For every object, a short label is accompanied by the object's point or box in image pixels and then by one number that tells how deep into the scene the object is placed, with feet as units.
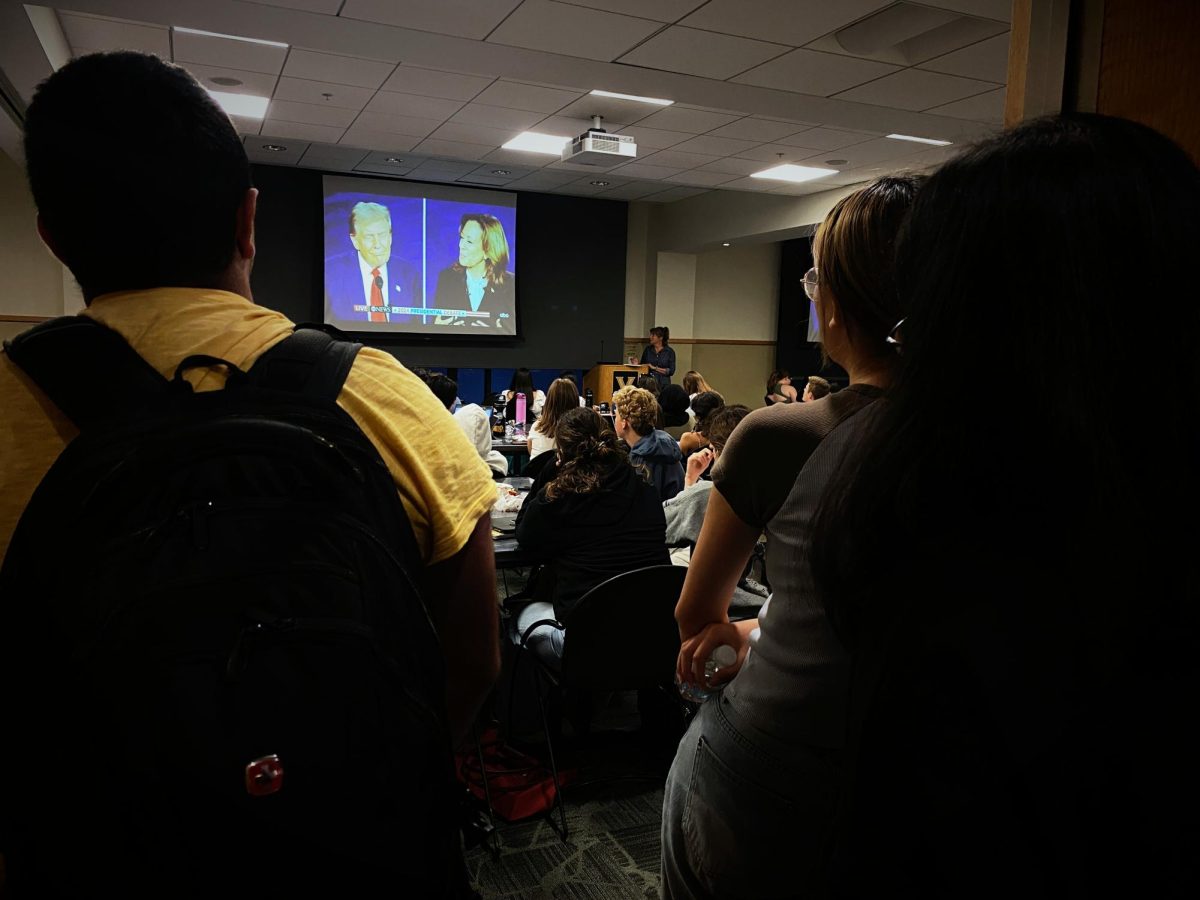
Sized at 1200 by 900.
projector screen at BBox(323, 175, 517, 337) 28.99
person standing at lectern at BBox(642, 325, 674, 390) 32.37
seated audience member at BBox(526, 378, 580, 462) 15.67
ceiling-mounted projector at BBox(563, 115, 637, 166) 20.29
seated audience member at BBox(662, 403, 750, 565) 9.80
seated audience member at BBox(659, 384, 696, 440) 17.29
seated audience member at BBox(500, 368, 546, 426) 23.02
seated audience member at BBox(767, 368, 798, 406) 26.19
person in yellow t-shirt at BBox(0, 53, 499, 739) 2.40
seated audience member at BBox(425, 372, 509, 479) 15.44
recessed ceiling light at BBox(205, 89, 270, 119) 18.92
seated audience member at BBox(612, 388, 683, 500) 12.55
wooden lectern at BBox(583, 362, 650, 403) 31.71
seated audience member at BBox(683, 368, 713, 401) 25.43
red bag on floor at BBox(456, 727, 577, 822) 8.01
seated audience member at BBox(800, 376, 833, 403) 20.48
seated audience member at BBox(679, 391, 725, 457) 13.55
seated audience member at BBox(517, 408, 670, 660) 8.64
